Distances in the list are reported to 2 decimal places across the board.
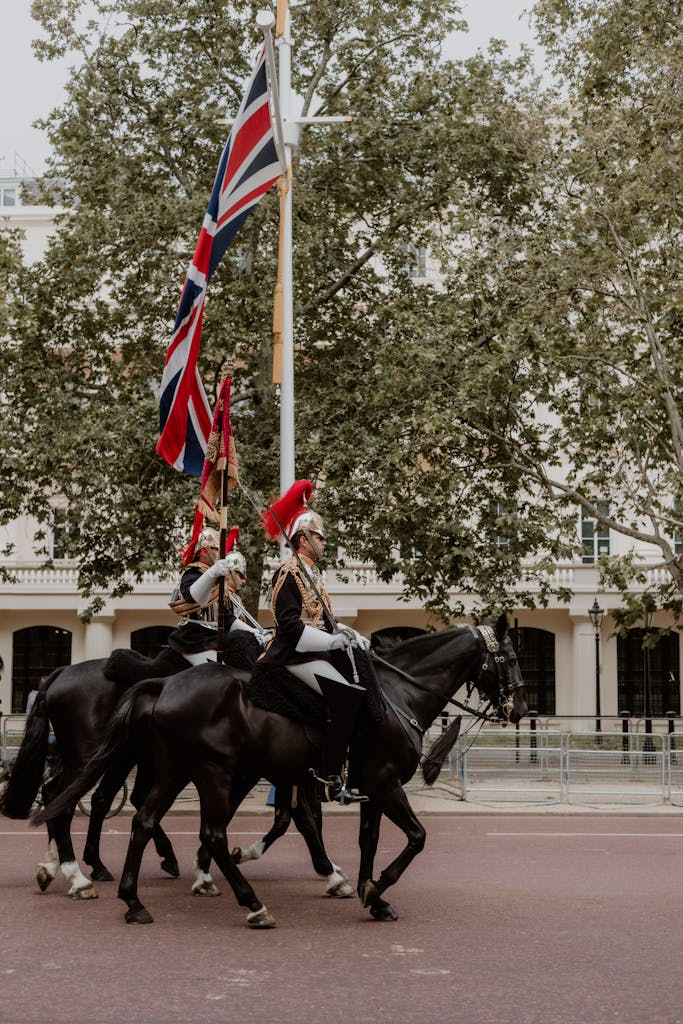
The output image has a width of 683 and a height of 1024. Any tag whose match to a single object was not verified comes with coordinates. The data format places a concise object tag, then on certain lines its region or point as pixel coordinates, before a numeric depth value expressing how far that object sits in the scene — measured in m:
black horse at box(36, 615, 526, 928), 9.03
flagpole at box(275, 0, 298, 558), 16.50
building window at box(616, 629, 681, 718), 42.72
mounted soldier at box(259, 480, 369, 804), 9.19
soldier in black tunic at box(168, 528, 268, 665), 10.65
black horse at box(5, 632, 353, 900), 10.38
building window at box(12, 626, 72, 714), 43.50
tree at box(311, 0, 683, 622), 21.33
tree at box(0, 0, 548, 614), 21.83
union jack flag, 13.59
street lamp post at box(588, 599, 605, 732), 35.66
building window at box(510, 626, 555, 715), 42.72
